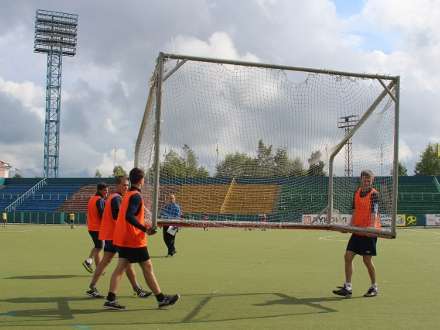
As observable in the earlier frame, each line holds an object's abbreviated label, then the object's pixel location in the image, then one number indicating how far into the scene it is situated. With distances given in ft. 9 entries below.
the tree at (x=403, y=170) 266.83
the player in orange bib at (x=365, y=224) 29.79
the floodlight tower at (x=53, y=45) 221.87
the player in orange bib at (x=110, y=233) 28.71
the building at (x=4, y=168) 301.43
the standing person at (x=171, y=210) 30.15
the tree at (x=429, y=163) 252.42
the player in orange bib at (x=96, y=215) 34.76
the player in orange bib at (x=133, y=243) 25.18
